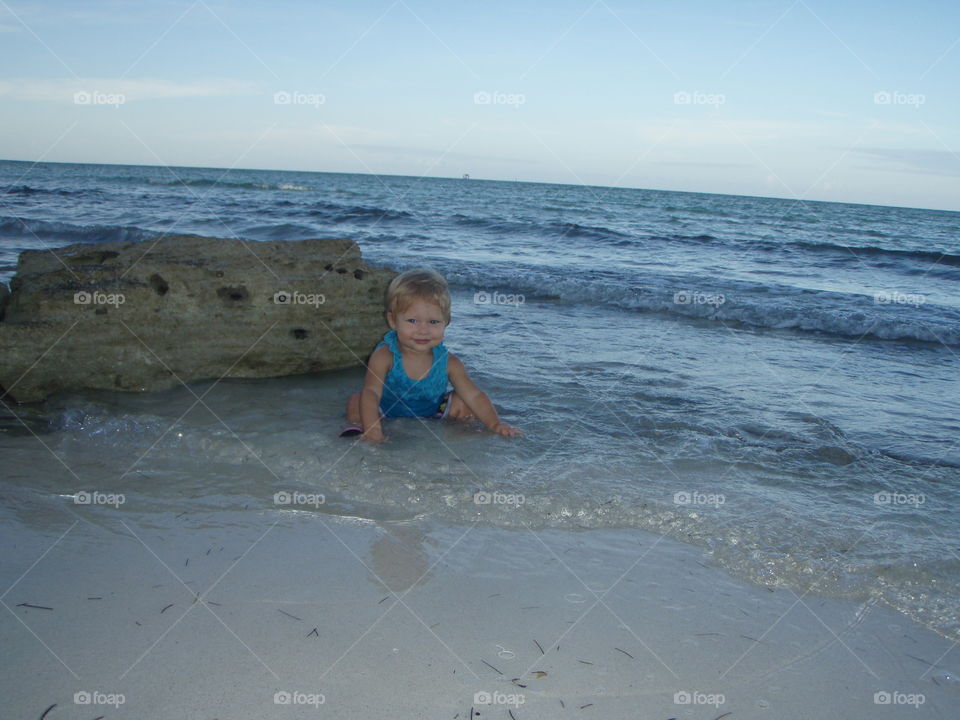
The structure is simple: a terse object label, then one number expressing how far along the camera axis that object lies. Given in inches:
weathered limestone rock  181.8
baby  178.9
